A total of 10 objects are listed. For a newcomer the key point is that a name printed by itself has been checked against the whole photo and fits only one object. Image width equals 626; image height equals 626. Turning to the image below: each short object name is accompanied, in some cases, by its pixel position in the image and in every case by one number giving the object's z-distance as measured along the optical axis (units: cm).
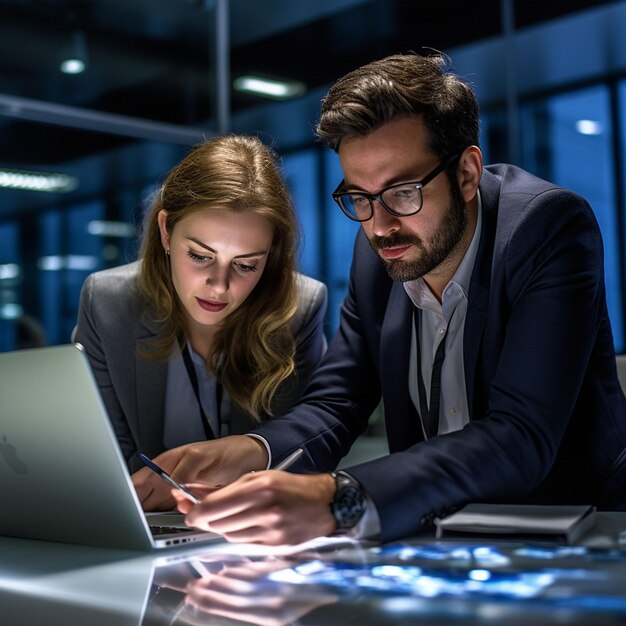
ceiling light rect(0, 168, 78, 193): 478
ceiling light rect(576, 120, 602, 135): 554
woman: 193
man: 134
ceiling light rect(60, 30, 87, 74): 482
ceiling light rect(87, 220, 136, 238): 543
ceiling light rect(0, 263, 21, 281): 486
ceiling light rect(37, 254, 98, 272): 512
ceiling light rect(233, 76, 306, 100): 579
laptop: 106
